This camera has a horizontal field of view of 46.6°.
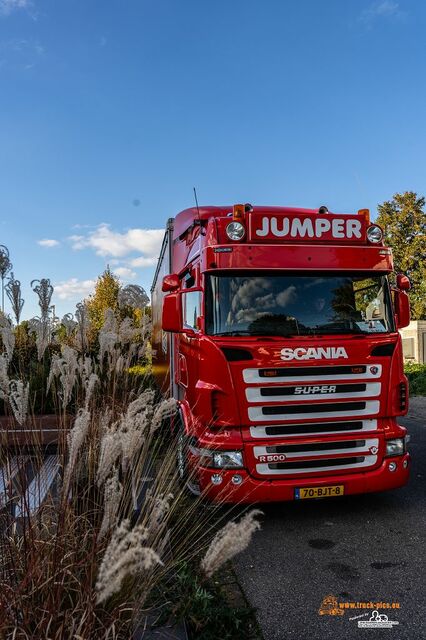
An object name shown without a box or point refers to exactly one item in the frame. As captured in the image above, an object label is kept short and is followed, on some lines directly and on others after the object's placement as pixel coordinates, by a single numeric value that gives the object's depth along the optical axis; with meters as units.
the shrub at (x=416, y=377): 15.89
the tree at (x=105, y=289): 27.94
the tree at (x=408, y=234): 27.89
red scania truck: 4.61
